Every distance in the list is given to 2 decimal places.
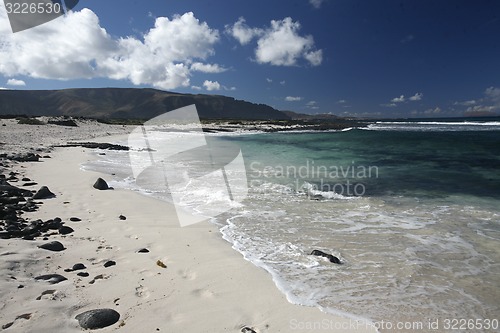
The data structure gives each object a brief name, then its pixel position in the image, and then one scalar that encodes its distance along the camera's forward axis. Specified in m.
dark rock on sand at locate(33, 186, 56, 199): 7.48
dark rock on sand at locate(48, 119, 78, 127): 37.77
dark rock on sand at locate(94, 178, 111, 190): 9.25
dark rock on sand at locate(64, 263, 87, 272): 4.16
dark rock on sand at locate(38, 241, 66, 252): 4.66
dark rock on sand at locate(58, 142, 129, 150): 20.59
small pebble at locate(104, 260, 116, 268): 4.41
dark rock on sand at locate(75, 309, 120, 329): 3.05
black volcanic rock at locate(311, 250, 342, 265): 5.09
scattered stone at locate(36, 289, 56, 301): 3.48
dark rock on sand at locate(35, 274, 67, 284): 3.78
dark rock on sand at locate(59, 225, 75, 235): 5.46
